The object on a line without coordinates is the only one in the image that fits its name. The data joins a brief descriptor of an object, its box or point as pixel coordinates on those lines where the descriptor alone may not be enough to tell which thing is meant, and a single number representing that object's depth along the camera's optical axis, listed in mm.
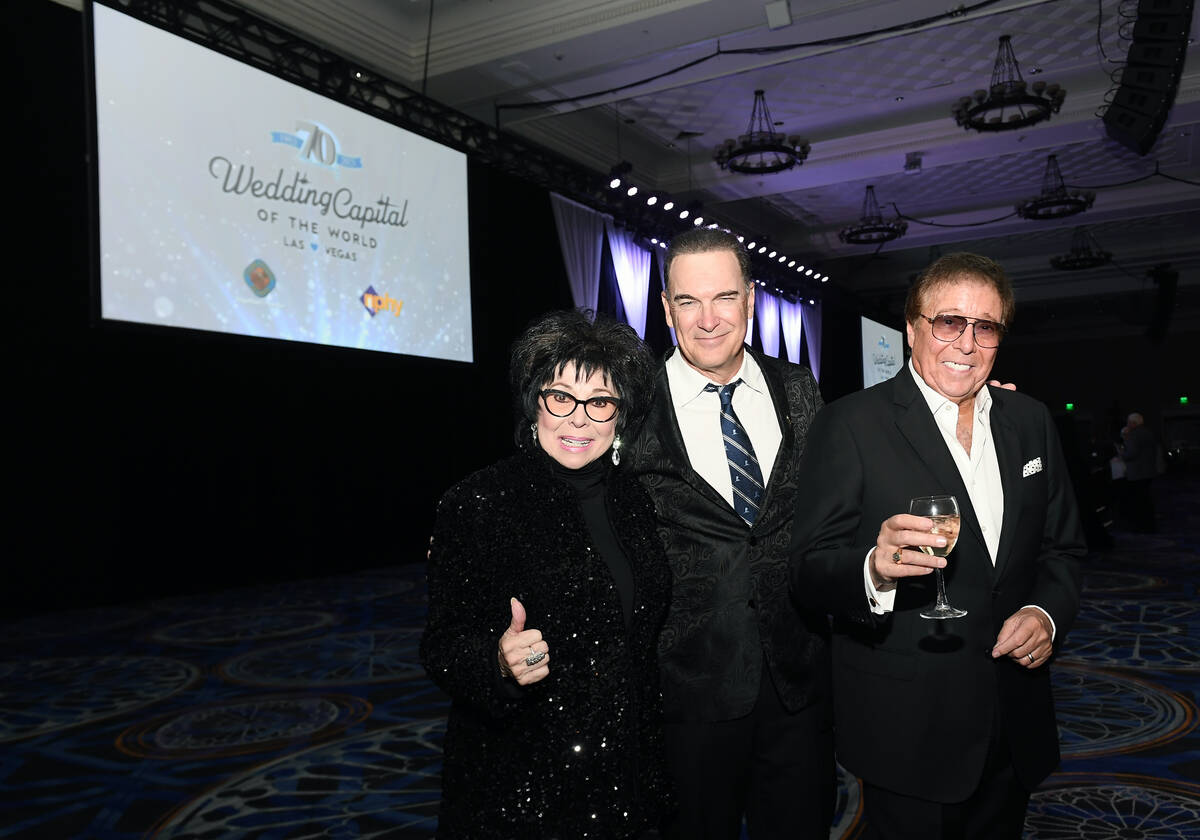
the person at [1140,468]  10109
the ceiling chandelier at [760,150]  9172
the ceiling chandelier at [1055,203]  11211
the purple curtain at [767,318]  13984
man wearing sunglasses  1562
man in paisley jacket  1756
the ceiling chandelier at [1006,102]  8039
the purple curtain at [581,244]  10031
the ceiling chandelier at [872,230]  12406
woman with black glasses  1527
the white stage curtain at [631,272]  10875
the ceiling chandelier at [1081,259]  14266
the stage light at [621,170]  9688
